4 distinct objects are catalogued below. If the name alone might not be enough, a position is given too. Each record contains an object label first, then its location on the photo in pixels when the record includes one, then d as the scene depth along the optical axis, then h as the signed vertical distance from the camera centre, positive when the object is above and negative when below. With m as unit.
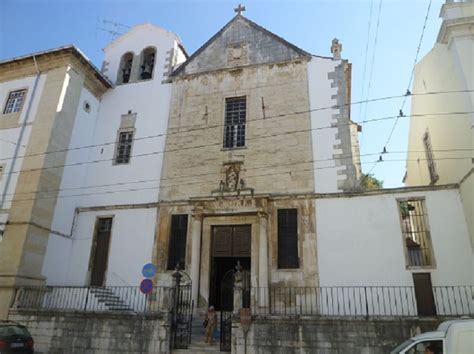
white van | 6.74 -0.15
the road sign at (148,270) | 11.50 +1.58
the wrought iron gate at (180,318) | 10.74 +0.22
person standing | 10.99 +0.06
